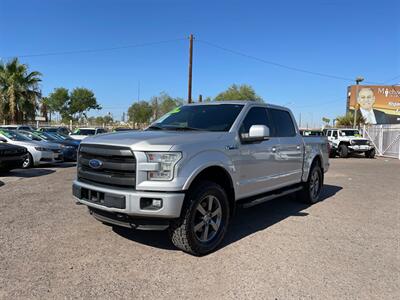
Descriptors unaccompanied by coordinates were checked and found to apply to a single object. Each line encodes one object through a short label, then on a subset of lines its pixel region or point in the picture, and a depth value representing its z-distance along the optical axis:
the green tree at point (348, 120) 46.63
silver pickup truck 3.87
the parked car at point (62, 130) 27.60
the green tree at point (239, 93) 57.79
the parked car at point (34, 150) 12.51
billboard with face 49.53
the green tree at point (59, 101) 62.56
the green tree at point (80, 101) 63.56
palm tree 28.30
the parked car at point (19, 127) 21.34
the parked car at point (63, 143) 14.69
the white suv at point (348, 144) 22.86
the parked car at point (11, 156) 9.91
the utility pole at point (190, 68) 25.48
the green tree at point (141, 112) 62.69
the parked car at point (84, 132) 22.09
